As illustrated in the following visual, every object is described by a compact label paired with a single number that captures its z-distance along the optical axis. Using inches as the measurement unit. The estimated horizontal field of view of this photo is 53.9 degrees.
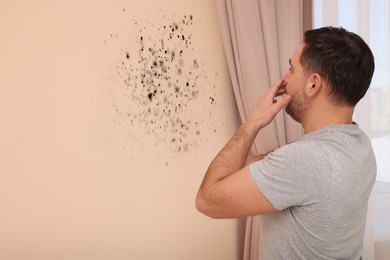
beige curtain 72.2
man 42.8
